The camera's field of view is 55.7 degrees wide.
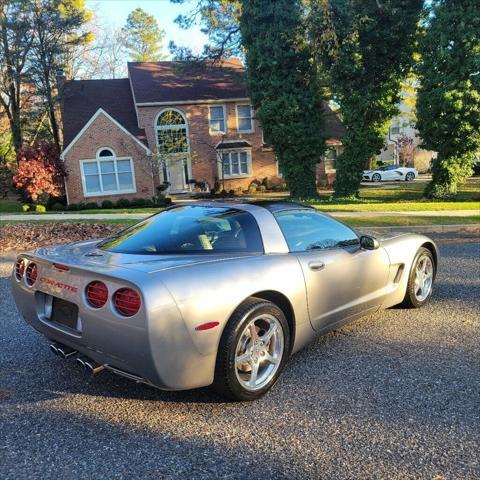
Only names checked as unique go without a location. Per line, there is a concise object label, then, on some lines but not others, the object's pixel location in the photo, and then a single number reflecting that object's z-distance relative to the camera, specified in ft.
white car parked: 124.47
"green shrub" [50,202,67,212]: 76.28
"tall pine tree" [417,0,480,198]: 57.72
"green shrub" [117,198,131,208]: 76.06
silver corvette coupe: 9.25
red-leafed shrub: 74.95
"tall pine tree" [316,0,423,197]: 63.00
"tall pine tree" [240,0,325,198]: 66.44
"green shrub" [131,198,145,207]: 77.32
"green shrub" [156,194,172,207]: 78.71
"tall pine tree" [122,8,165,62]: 188.96
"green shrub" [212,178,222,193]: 93.66
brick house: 82.79
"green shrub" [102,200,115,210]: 74.90
